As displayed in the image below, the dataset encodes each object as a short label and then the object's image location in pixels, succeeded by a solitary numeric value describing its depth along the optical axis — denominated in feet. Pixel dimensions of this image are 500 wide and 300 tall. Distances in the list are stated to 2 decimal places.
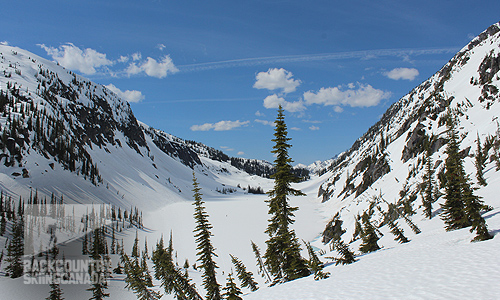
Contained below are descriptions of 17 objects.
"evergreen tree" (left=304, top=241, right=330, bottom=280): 54.19
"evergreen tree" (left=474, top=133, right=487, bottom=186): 107.90
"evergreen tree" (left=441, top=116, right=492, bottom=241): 51.49
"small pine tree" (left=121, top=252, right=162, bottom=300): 115.14
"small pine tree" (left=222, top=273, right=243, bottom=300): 68.77
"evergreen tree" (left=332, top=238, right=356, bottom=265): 67.26
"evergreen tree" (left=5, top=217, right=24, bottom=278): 173.06
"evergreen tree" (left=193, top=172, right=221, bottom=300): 80.94
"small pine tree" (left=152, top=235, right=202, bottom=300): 85.93
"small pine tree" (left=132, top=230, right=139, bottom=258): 258.16
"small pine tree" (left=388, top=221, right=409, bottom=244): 76.69
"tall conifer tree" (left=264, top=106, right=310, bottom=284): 73.46
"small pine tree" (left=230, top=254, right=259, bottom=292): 108.99
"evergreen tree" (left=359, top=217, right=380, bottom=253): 78.82
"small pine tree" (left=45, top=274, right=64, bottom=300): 115.57
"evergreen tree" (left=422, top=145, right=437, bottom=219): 105.66
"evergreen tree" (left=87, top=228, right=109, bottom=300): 130.62
